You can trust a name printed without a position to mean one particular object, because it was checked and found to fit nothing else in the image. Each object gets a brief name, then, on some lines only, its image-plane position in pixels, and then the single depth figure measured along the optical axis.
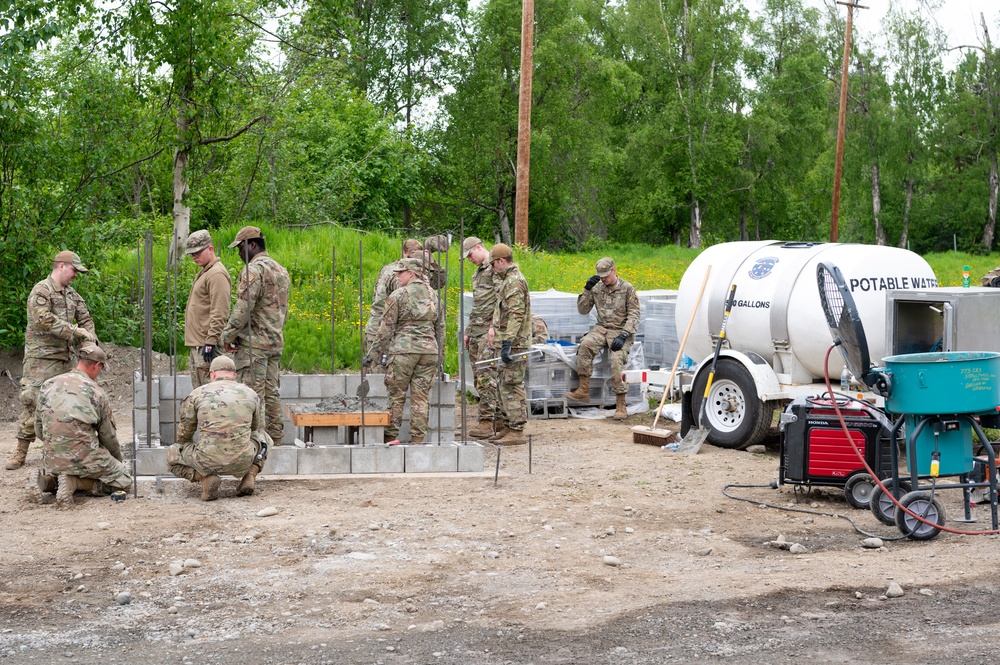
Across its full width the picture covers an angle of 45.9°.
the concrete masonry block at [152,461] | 9.50
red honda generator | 8.66
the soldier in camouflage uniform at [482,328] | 12.41
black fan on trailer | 7.52
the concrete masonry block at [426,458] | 9.82
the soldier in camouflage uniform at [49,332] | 10.42
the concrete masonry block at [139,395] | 10.82
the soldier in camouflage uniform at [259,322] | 10.28
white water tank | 10.75
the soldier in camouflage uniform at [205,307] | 10.28
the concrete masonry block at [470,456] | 9.88
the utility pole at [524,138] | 22.59
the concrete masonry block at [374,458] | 9.75
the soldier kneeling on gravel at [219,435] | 8.56
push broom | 11.68
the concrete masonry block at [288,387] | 11.51
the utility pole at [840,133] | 33.00
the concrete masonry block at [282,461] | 9.65
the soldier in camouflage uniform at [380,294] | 11.97
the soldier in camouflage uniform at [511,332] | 11.83
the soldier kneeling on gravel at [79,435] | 8.48
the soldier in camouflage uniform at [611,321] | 13.40
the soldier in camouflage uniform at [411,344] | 10.73
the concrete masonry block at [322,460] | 9.69
